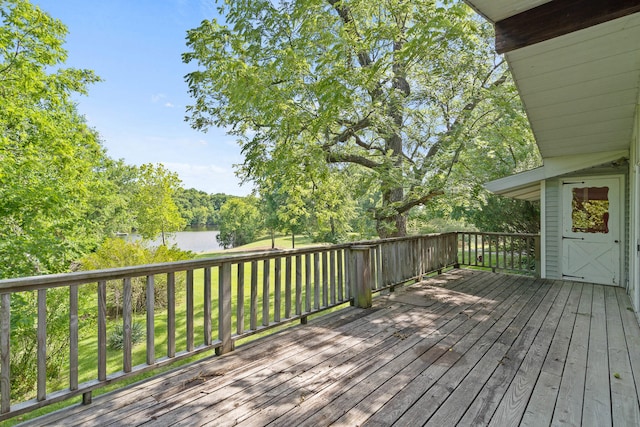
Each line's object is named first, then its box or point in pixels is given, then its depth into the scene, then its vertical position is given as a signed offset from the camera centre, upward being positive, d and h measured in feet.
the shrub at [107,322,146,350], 16.98 -6.84
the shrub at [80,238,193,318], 19.45 -3.07
